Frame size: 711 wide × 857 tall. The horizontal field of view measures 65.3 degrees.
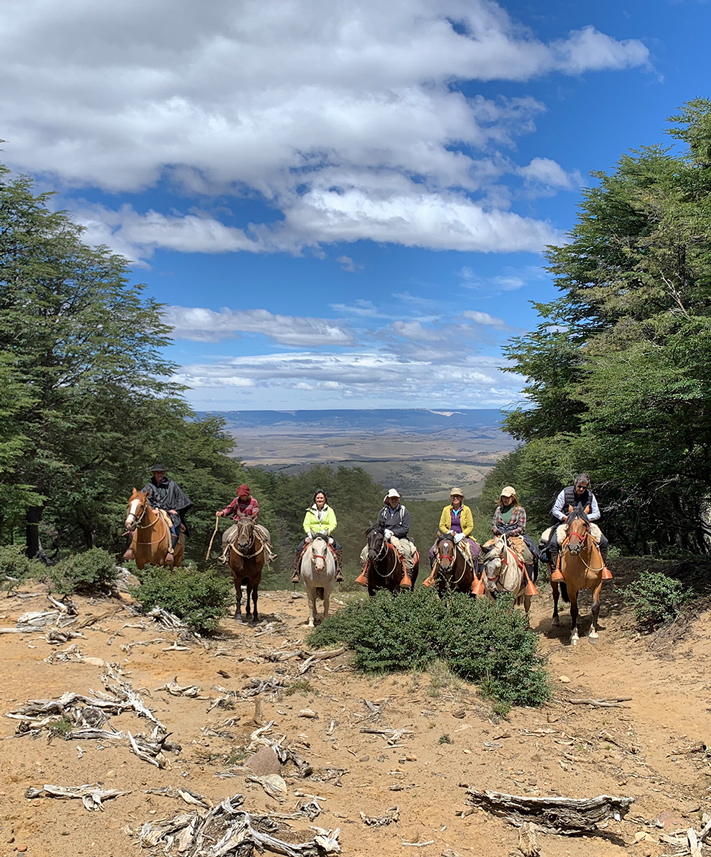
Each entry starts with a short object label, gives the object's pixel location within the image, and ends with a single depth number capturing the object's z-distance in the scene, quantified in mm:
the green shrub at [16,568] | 12406
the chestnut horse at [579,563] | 10344
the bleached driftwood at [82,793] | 4305
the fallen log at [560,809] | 4781
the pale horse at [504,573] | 10805
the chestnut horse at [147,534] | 11656
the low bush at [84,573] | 10992
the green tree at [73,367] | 21203
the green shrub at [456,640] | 7582
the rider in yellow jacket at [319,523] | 11836
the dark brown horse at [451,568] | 10211
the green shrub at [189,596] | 10422
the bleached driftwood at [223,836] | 3889
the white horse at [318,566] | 11438
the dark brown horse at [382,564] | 10602
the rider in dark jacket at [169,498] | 13031
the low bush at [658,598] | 10555
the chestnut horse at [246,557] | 11719
